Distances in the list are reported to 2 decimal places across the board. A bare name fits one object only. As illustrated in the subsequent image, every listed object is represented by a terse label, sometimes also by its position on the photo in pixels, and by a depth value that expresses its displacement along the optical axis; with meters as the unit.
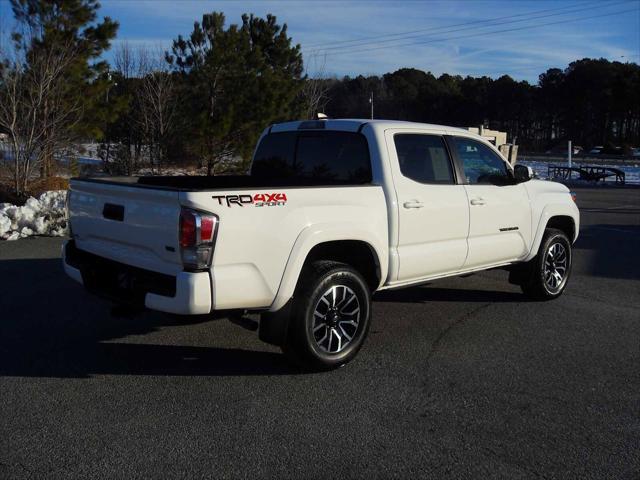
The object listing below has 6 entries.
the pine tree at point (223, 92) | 20.20
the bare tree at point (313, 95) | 28.52
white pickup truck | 4.33
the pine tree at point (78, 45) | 16.23
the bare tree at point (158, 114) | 20.73
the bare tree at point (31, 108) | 14.96
